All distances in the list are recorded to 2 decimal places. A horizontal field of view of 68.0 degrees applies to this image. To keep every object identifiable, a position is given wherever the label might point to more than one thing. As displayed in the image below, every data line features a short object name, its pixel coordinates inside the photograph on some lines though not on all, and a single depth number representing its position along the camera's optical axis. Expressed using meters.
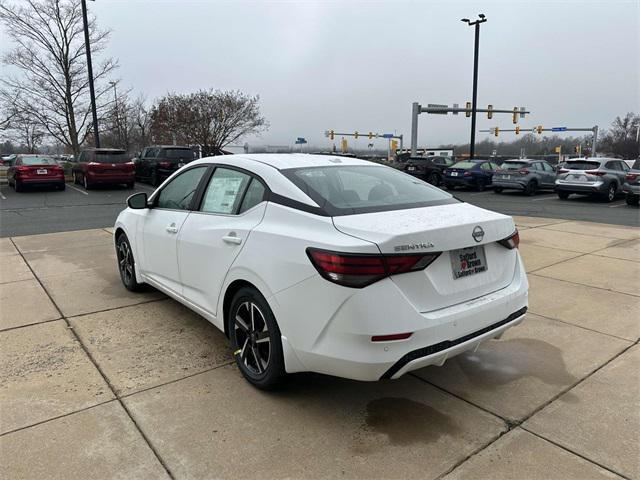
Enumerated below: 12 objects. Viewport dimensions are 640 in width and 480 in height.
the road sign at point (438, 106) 33.53
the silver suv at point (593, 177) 17.36
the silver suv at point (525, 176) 19.91
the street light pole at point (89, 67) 20.48
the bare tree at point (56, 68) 24.00
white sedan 2.51
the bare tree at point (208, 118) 27.42
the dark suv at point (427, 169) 22.92
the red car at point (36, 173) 18.70
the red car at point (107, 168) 19.28
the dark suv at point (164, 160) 20.03
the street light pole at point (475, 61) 28.38
